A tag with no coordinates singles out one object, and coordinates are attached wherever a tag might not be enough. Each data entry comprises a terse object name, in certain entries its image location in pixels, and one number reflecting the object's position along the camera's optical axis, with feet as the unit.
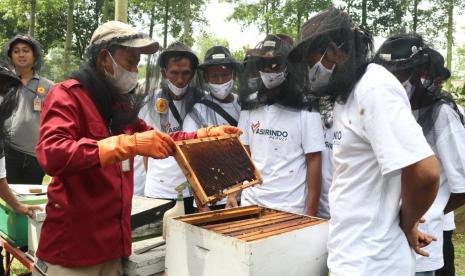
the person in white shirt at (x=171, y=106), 12.78
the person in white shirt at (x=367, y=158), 5.32
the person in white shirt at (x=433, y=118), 7.74
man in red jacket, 6.61
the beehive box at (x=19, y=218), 10.50
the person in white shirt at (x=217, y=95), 13.25
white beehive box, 6.14
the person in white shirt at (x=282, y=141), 10.88
